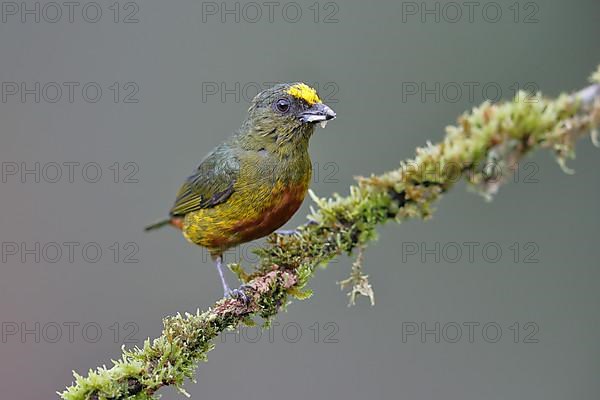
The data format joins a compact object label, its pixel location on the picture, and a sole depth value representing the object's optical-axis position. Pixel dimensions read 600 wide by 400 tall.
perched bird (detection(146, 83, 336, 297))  7.34
